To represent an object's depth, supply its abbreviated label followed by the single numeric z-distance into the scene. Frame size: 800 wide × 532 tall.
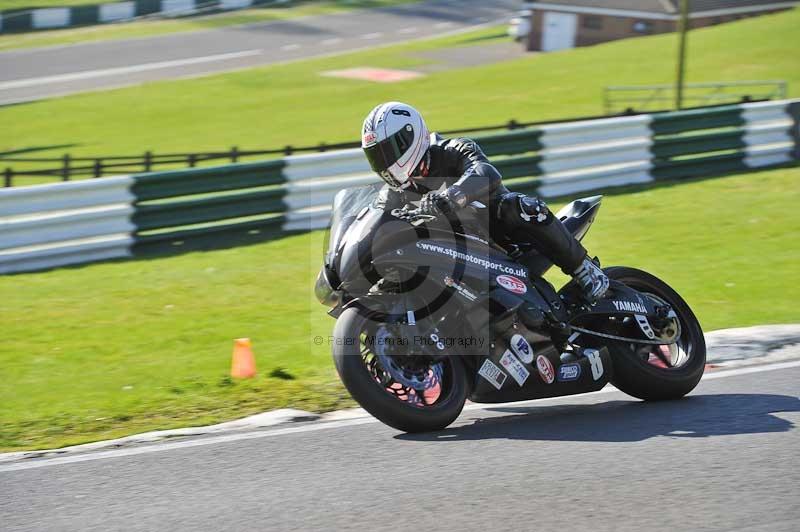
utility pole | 22.78
